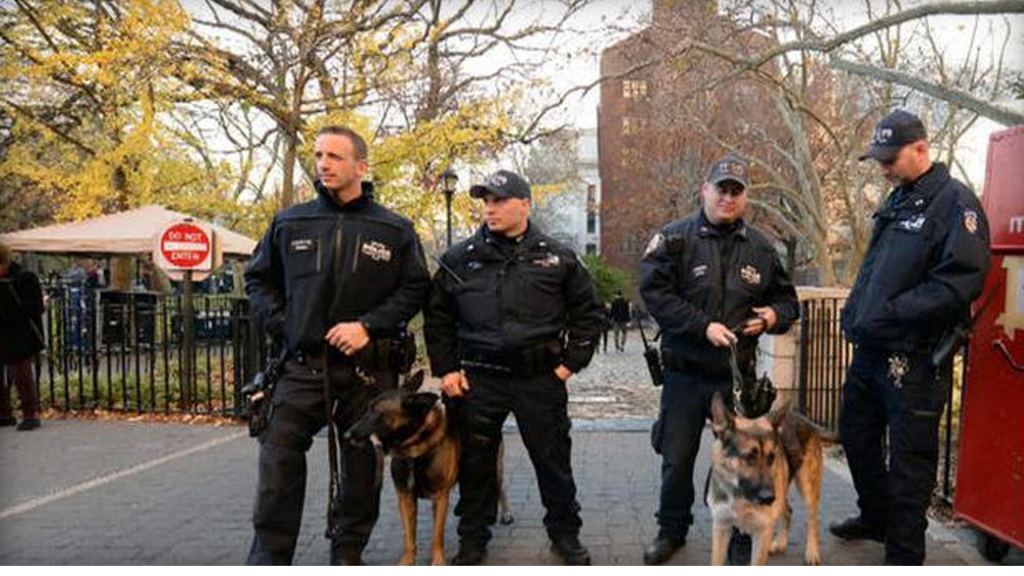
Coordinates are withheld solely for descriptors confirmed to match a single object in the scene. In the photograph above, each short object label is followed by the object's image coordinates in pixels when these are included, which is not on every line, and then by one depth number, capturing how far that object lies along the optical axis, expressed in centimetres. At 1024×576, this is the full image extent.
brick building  1501
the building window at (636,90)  2808
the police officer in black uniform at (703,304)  414
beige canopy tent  1192
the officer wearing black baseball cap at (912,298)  358
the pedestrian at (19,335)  795
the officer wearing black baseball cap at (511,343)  410
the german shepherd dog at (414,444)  382
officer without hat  383
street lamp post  1365
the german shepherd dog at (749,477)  354
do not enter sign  905
